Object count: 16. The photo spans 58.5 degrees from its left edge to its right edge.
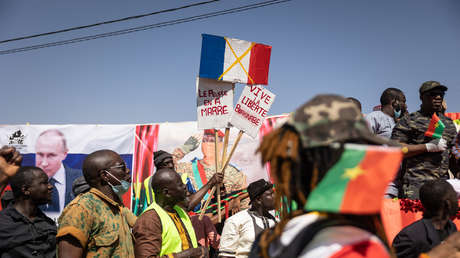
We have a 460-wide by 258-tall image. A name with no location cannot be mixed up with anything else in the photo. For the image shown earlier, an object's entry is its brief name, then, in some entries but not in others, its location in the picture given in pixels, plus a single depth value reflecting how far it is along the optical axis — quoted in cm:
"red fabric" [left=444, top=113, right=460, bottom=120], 772
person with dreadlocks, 110
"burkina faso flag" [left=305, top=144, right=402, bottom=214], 109
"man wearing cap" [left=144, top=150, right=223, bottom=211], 513
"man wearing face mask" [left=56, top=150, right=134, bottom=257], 273
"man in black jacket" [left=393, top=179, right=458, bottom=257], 288
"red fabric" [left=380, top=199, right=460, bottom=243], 392
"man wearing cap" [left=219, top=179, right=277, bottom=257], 409
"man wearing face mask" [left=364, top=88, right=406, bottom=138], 488
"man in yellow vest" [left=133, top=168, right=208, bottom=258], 327
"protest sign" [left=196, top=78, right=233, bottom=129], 536
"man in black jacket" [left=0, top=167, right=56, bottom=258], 349
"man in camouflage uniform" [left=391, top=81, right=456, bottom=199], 417
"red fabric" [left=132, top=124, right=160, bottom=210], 865
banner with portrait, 847
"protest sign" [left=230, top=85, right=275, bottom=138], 552
